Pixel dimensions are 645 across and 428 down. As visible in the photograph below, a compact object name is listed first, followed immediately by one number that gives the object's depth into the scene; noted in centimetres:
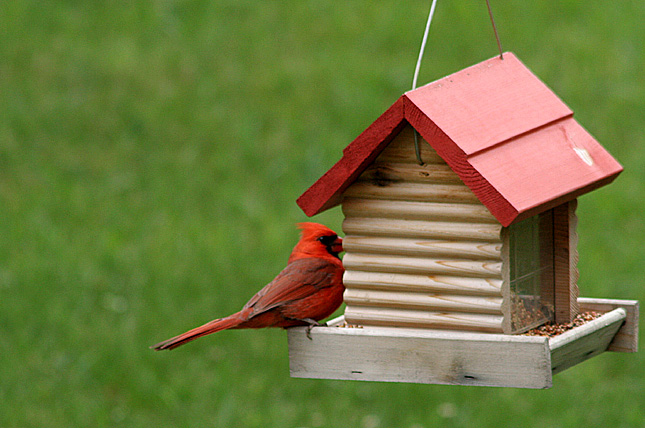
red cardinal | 866
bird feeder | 783
